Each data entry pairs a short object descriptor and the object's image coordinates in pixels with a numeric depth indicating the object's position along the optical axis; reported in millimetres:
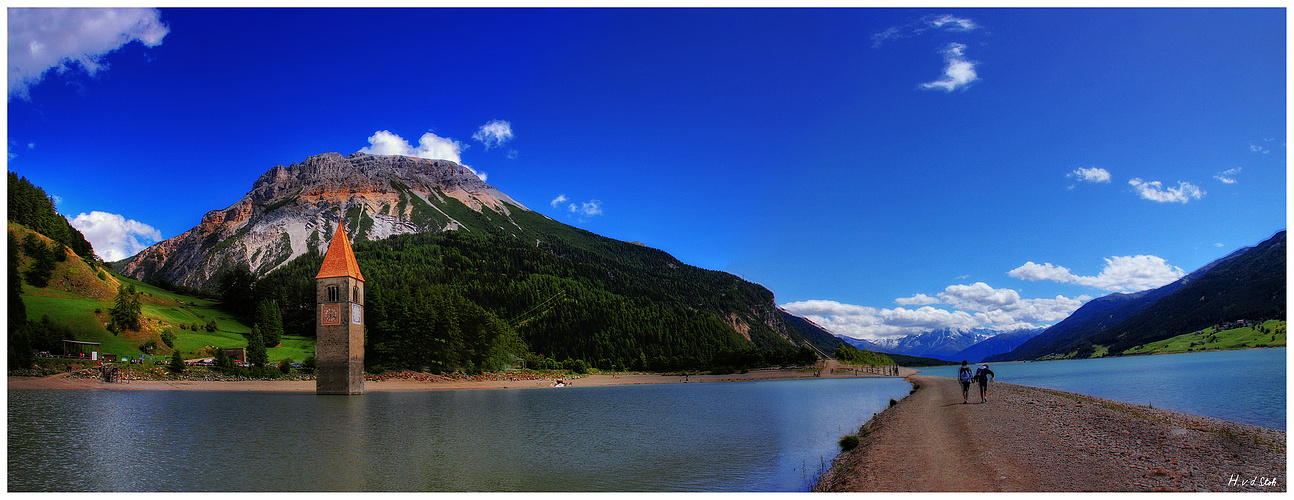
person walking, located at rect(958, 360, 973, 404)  30312
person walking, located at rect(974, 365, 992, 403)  29942
